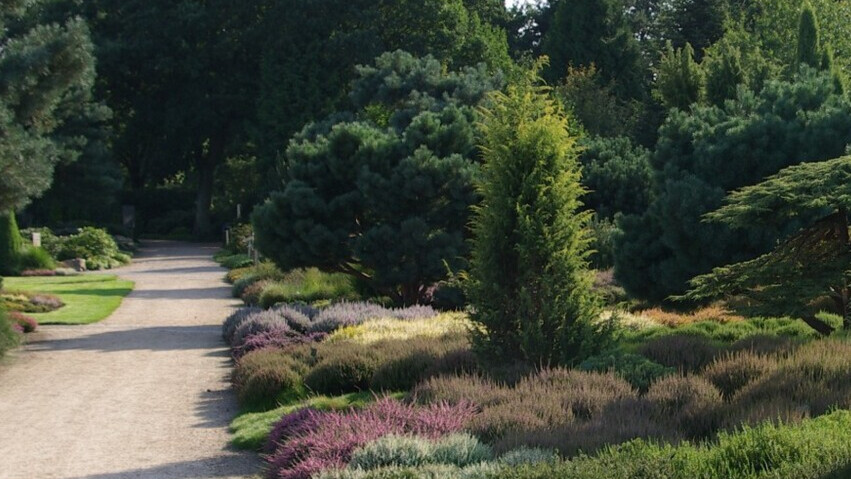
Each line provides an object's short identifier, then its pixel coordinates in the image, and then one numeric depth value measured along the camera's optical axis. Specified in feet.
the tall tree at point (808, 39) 92.12
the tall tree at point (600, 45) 168.96
